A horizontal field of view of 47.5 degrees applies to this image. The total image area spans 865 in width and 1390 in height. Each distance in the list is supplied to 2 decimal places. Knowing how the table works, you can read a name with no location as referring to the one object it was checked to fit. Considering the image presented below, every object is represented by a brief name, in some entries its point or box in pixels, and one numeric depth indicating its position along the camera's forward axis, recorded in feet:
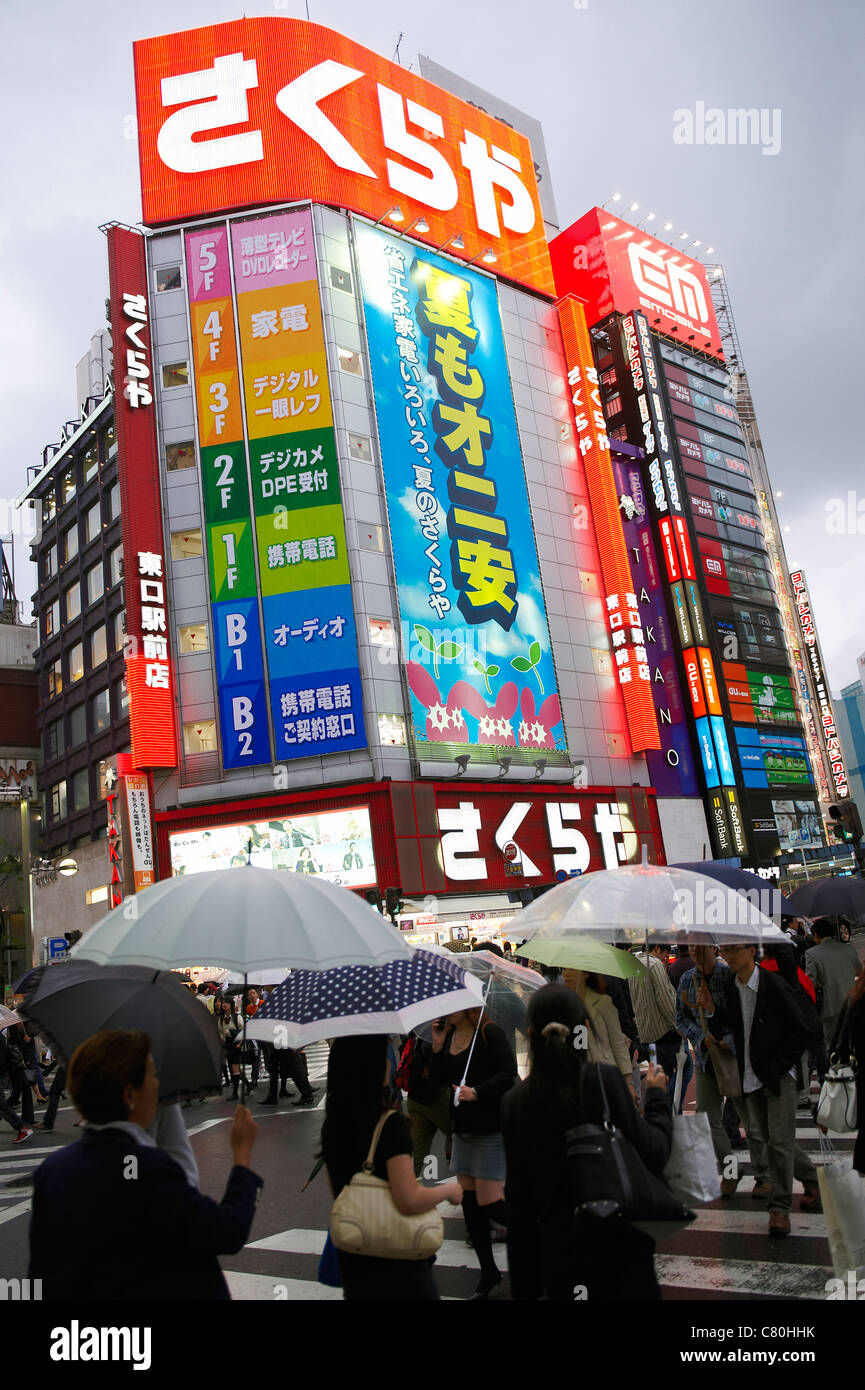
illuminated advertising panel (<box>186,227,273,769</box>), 108.47
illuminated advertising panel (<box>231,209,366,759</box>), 108.06
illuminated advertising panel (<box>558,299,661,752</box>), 134.31
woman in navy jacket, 10.05
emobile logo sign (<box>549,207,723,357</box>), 189.06
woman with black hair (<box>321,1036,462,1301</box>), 12.87
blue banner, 115.03
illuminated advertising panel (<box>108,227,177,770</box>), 107.24
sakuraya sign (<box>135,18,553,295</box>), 124.98
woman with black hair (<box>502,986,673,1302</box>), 11.97
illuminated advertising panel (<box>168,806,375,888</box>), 103.96
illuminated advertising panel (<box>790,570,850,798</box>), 211.20
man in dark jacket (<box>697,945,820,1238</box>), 22.68
